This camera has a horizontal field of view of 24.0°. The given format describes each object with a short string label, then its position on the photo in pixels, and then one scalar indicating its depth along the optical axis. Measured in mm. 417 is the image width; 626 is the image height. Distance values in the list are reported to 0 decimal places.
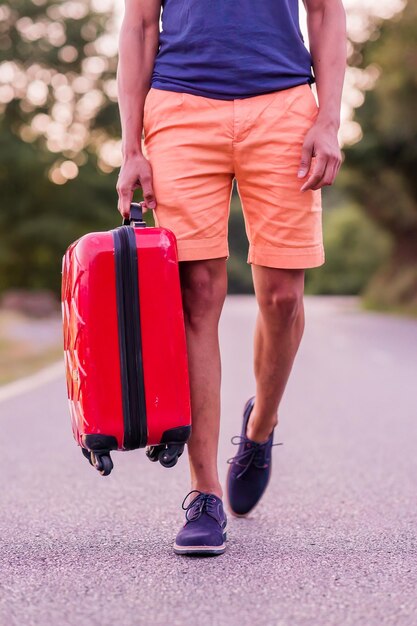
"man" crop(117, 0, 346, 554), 2848
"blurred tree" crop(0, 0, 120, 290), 32719
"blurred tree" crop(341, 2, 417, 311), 23422
